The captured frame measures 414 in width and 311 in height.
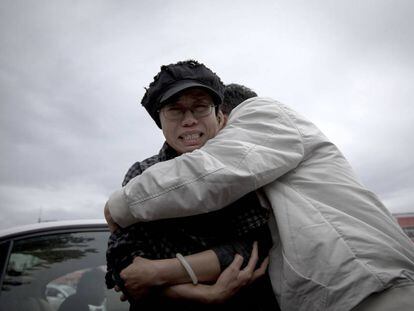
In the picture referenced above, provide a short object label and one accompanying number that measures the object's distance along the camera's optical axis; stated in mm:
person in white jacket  1086
